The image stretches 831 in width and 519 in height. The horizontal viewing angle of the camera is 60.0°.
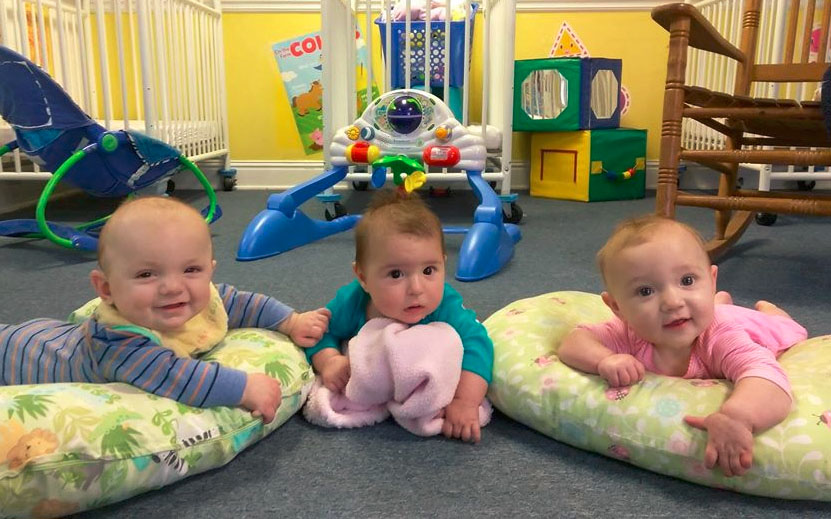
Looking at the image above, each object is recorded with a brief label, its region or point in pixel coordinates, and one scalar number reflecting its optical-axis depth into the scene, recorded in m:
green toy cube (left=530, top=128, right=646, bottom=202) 2.86
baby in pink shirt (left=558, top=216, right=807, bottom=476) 0.73
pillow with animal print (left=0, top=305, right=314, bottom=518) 0.68
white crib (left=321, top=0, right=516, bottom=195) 2.27
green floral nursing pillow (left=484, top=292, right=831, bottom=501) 0.71
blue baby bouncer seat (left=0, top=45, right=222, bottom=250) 1.75
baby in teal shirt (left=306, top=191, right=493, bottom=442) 0.90
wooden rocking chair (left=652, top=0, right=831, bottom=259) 1.45
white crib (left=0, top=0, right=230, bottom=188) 2.29
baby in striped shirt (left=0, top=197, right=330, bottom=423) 0.80
